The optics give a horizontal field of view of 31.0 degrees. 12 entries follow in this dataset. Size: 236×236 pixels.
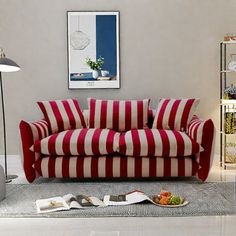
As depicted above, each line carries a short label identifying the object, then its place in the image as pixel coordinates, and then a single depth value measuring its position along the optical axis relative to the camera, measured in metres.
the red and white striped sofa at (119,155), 3.87
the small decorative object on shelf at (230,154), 4.78
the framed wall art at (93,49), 5.05
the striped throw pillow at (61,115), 4.36
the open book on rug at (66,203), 3.09
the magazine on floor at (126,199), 3.19
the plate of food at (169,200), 3.13
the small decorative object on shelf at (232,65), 4.77
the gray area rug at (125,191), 2.99
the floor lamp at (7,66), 4.14
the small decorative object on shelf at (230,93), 4.68
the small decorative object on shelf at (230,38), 4.71
